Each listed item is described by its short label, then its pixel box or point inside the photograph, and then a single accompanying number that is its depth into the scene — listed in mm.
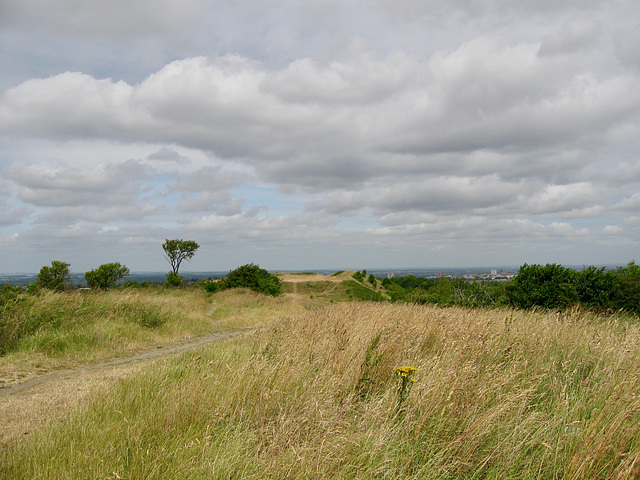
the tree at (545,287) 13352
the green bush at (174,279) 37719
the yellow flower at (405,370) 4195
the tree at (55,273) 34384
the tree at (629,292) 12845
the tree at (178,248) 56656
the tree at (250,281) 32844
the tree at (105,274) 38844
